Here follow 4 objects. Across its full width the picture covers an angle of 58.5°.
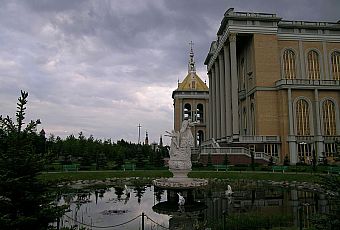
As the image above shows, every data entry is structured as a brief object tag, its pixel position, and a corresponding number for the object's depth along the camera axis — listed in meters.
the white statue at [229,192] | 19.65
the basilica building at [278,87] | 47.41
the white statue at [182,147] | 19.06
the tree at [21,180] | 7.07
